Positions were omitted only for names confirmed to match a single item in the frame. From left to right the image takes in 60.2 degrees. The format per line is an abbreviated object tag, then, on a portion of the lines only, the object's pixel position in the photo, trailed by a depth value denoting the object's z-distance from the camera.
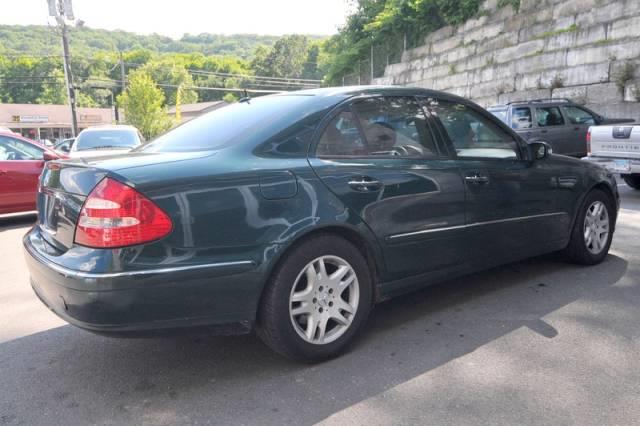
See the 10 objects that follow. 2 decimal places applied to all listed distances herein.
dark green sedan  2.60
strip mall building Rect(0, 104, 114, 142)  61.72
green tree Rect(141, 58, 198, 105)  93.12
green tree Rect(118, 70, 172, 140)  54.06
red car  8.02
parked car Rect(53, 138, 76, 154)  16.12
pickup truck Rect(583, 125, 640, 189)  8.45
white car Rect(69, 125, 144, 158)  11.03
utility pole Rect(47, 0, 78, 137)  26.35
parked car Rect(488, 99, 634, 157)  12.98
